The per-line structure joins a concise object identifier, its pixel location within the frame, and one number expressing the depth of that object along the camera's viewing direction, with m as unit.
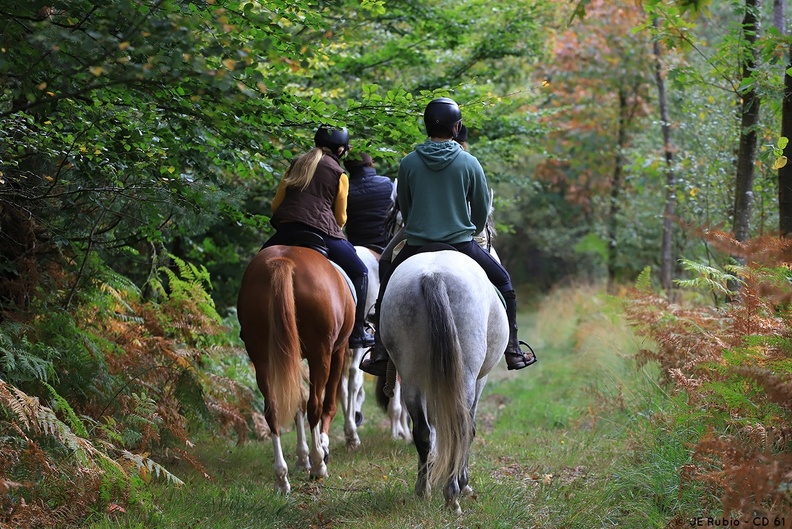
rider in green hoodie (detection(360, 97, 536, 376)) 12.52
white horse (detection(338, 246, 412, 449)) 17.58
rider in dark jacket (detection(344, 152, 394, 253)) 18.47
